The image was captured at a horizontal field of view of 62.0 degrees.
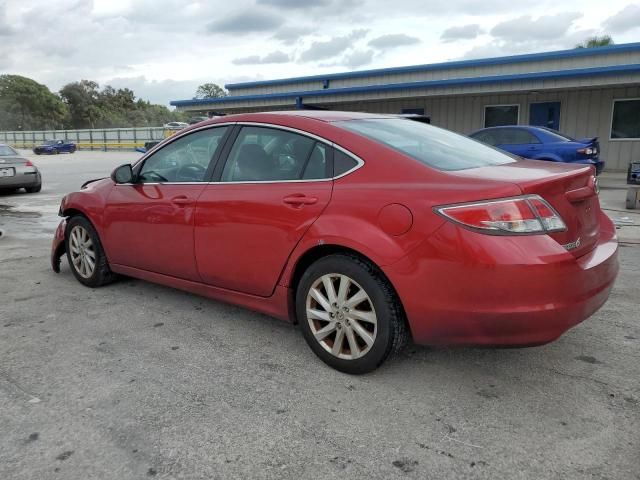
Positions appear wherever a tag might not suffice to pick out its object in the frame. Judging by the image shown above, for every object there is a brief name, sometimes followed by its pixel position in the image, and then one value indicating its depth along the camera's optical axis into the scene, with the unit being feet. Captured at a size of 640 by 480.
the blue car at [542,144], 36.94
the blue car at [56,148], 134.63
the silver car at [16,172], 41.29
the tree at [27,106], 267.18
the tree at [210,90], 348.59
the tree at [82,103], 287.89
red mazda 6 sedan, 8.29
